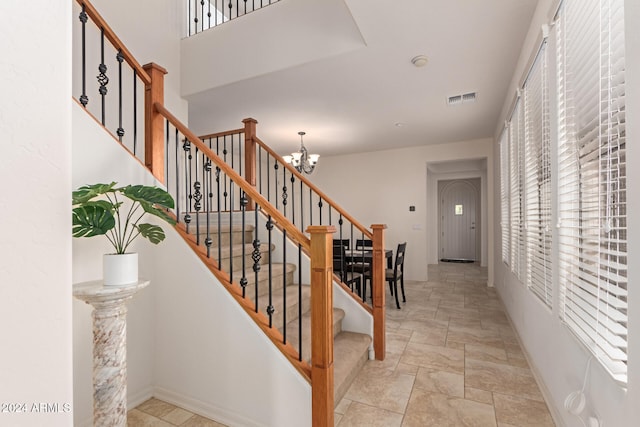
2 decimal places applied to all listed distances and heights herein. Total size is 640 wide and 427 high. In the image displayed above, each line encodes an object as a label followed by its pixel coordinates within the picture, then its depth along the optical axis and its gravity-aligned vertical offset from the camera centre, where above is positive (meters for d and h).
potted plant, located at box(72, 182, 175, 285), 1.43 +0.01
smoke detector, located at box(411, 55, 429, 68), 2.83 +1.50
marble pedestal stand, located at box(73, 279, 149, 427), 1.52 -0.72
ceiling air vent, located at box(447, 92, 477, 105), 3.72 +1.49
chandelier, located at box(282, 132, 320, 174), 4.87 +0.94
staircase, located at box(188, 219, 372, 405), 2.20 -0.81
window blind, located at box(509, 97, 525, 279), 2.98 +0.28
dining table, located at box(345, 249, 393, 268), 4.88 -0.67
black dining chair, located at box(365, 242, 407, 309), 4.36 -0.86
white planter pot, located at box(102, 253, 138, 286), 1.49 -0.25
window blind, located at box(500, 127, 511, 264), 3.82 +0.27
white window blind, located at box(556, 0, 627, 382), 1.16 +0.17
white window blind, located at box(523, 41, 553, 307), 2.09 +0.28
